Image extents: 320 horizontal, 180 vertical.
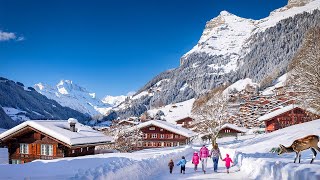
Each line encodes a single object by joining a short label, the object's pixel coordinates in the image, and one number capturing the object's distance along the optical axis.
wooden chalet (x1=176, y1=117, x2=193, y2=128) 106.59
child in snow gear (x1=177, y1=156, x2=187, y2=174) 16.10
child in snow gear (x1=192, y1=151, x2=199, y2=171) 16.90
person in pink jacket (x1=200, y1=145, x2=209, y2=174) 16.28
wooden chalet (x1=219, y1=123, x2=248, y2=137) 77.07
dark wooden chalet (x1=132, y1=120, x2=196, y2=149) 64.74
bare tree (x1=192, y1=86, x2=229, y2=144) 49.74
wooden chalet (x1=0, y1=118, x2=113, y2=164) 27.47
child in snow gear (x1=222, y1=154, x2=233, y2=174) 14.97
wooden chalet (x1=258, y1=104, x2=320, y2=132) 56.22
